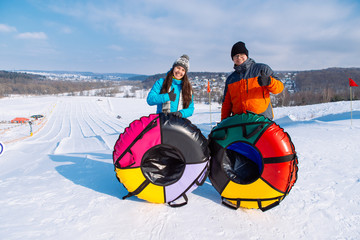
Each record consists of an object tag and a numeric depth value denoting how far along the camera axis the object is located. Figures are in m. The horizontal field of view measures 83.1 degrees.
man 2.53
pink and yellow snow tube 2.15
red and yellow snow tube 2.08
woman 2.75
